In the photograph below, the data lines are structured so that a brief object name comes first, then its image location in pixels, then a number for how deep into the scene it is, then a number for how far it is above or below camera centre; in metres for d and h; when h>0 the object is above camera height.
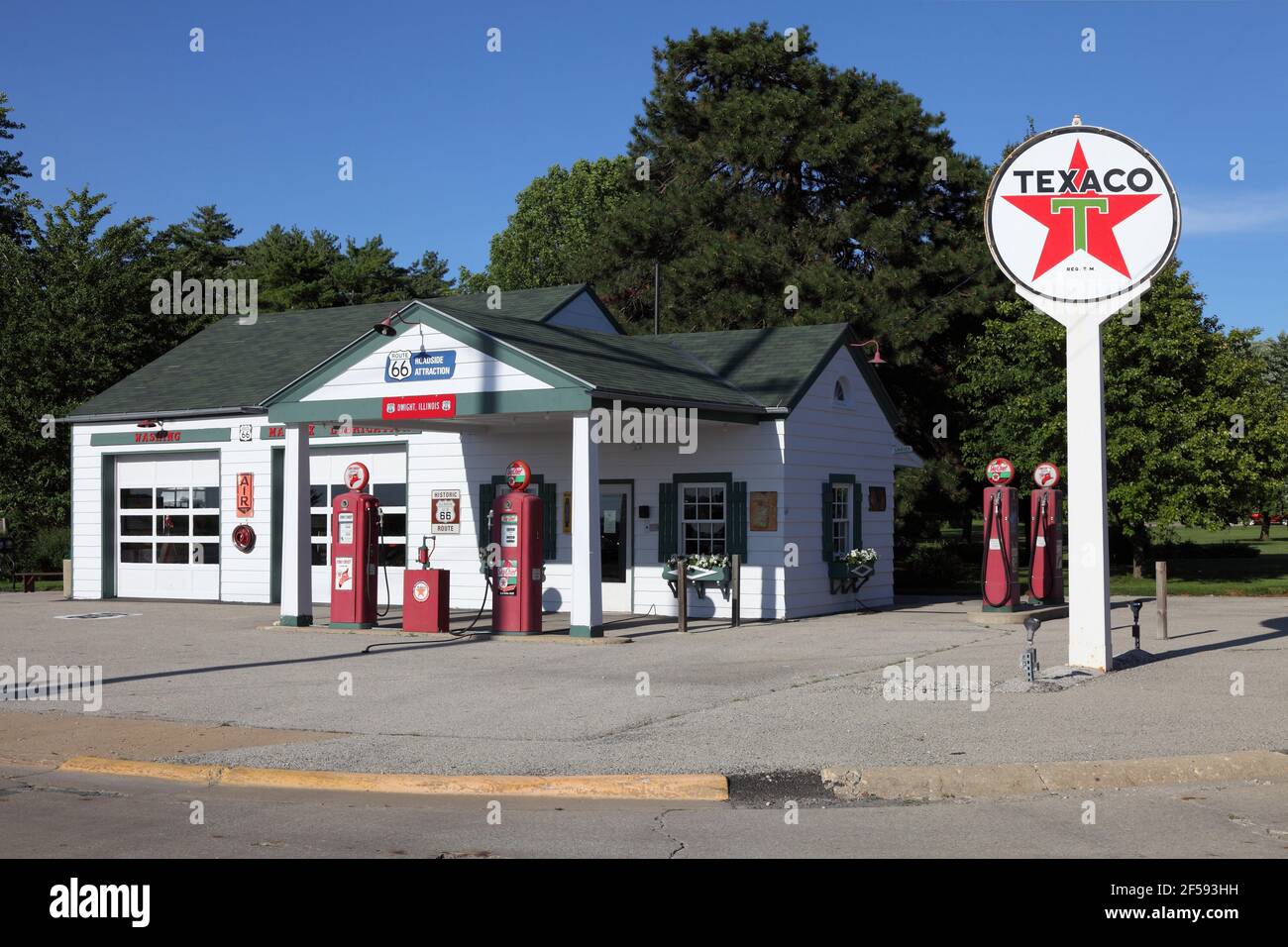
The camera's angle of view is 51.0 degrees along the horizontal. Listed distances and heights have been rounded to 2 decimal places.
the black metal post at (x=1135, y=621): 15.10 -1.20
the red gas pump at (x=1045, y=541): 22.59 -0.43
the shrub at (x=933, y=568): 35.12 -1.37
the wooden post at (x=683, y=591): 19.56 -1.08
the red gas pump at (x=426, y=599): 19.09 -1.14
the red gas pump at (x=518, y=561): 18.69 -0.59
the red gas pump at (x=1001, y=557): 21.14 -0.64
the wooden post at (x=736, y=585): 20.48 -1.04
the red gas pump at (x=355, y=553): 19.72 -0.49
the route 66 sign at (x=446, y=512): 24.25 +0.12
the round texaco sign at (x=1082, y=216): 14.05 +3.16
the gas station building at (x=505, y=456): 19.42 +1.11
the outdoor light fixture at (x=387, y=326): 19.72 +2.83
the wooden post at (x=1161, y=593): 17.27 -1.01
